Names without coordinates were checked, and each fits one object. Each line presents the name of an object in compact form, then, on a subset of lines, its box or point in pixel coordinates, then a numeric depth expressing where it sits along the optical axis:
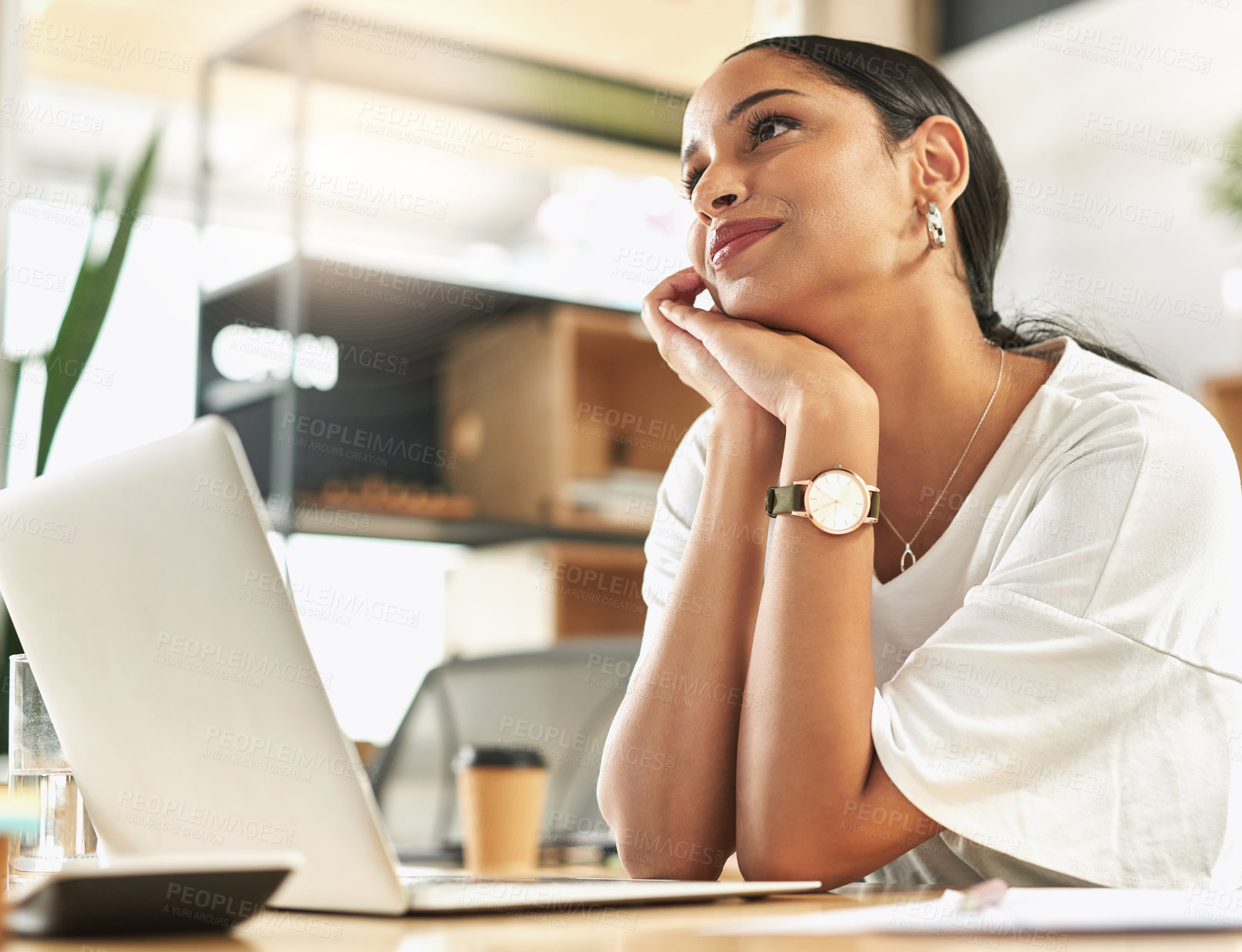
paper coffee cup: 1.40
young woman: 0.95
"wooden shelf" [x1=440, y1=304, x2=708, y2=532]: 3.50
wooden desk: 0.57
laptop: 0.60
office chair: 2.19
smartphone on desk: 0.56
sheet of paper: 0.61
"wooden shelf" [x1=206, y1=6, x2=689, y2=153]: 3.18
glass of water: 0.89
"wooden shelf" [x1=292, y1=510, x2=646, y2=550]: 3.12
